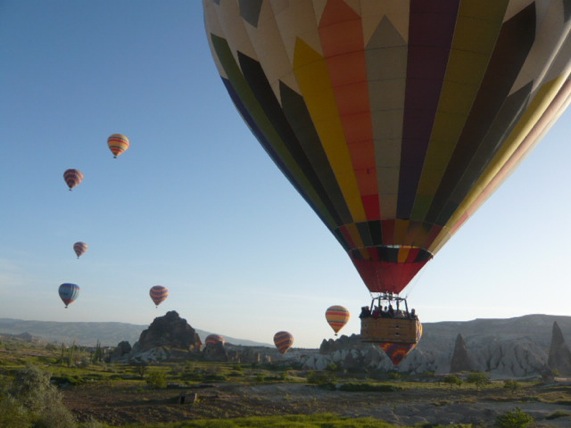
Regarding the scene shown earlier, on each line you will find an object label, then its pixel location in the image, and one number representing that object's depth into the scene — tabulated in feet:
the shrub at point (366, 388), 138.00
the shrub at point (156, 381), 124.47
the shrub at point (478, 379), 151.35
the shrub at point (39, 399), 55.65
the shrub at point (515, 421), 66.80
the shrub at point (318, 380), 147.76
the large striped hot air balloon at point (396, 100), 51.98
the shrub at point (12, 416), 47.11
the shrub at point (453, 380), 157.32
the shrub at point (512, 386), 145.30
